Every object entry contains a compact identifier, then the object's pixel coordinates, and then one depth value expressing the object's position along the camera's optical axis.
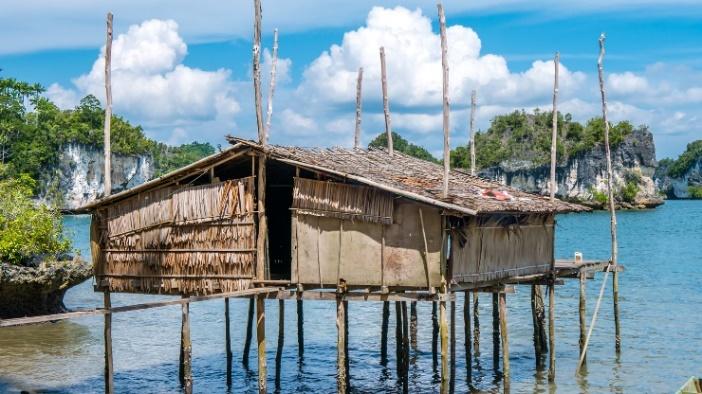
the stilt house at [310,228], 16.89
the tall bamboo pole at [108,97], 18.86
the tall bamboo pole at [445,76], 17.39
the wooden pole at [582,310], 22.54
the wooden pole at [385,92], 25.19
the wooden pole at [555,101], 23.54
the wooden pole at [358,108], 25.78
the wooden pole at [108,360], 18.00
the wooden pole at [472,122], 26.94
